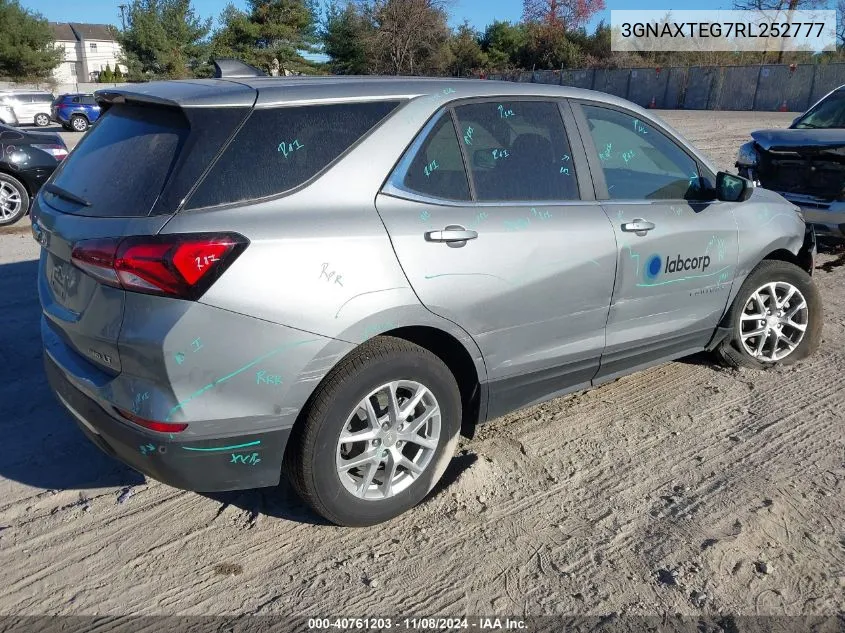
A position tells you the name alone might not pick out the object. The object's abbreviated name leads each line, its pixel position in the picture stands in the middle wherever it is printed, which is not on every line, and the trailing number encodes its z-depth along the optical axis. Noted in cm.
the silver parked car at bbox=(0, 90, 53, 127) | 3147
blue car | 2967
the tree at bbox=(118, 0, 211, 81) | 4669
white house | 8678
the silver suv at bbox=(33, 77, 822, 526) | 250
